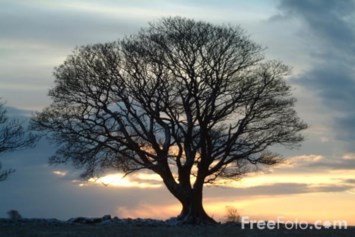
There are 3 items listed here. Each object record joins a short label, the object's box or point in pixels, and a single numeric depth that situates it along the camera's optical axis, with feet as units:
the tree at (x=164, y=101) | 126.11
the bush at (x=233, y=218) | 133.48
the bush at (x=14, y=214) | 112.78
